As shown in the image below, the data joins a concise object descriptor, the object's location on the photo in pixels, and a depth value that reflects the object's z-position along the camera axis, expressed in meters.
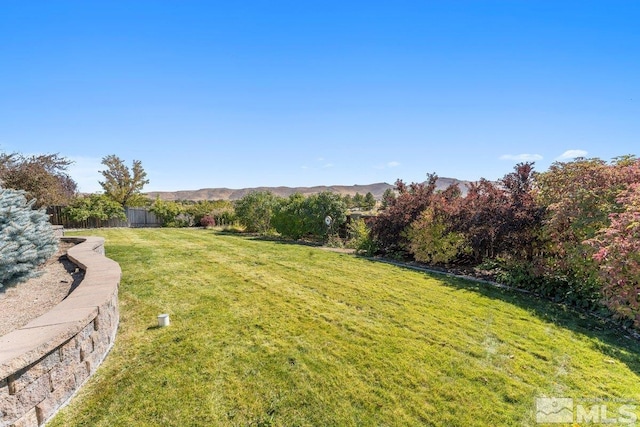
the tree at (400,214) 8.84
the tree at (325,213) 12.13
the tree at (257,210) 15.02
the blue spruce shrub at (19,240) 3.77
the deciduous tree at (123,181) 25.11
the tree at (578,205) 5.02
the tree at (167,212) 21.44
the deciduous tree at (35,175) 9.44
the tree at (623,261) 3.61
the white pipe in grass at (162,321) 3.48
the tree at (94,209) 18.08
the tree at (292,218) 12.76
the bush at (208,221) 20.20
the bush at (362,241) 9.66
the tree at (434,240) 7.79
